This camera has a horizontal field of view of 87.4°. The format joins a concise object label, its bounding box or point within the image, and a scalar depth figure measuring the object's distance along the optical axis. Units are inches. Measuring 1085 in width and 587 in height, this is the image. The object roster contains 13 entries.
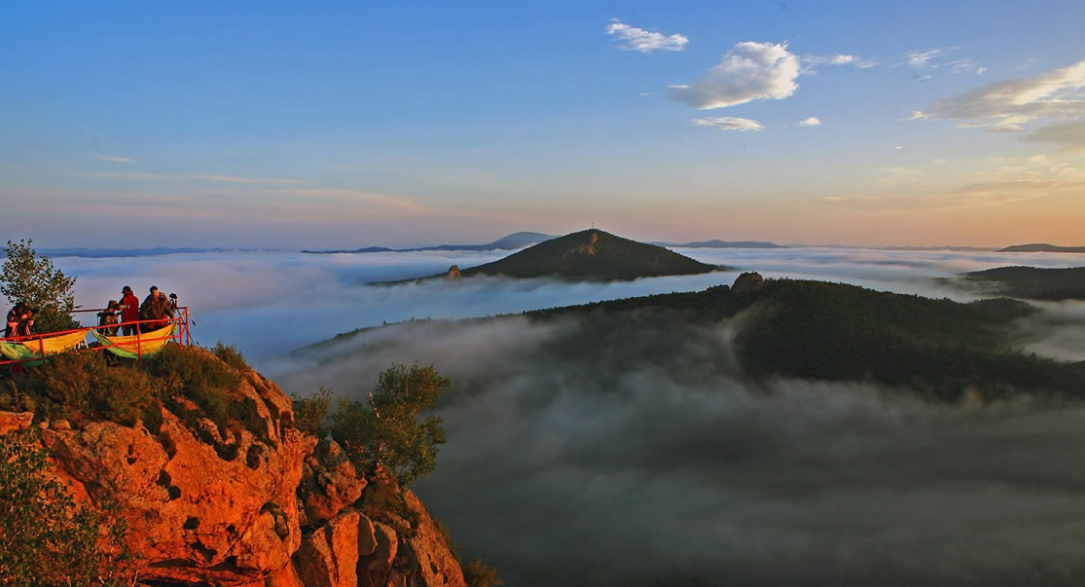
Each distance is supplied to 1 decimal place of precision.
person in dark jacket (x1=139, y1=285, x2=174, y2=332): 911.0
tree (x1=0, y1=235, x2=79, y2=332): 944.3
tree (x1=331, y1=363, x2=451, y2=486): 1406.3
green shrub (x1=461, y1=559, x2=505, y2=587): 1627.7
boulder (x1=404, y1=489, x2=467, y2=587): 1250.0
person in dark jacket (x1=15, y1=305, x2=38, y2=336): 821.2
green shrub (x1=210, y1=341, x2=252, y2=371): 1001.4
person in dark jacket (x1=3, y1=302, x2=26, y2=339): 813.2
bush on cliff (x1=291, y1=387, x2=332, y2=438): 1250.6
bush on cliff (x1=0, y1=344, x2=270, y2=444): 704.4
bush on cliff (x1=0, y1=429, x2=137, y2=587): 505.0
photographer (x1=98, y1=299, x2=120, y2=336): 888.3
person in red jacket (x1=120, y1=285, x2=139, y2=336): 915.4
